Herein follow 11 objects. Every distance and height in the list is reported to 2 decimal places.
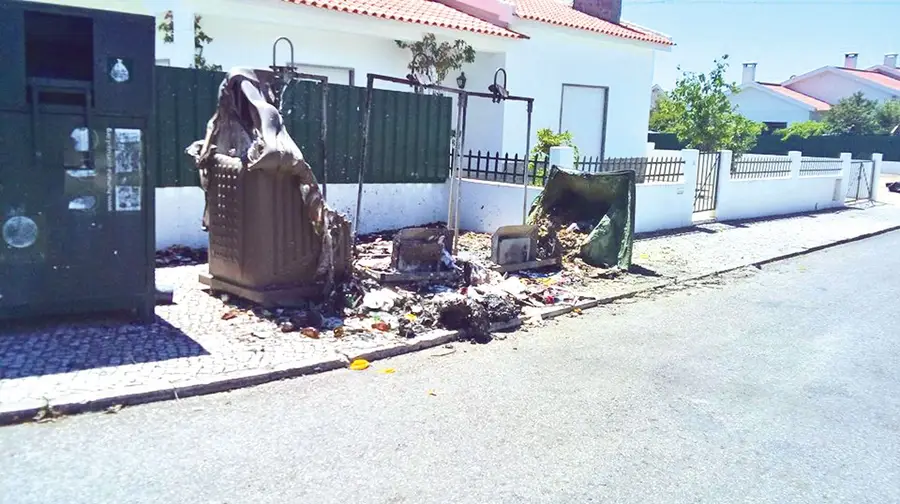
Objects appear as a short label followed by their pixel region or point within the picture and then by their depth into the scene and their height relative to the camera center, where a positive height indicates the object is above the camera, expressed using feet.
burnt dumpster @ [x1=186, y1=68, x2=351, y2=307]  22.29 -2.23
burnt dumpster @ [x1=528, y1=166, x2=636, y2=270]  33.35 -2.66
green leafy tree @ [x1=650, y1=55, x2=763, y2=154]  68.33 +4.32
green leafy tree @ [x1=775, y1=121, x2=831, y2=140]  131.23 +6.26
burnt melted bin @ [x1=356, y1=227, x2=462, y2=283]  26.32 -4.03
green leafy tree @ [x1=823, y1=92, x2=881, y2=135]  134.00 +8.69
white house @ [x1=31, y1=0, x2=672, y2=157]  40.98 +6.22
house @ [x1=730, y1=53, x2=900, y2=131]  151.94 +15.18
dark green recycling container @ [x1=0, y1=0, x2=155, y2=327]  17.98 -0.78
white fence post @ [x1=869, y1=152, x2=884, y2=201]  76.43 +0.02
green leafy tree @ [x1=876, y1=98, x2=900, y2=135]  136.46 +9.33
